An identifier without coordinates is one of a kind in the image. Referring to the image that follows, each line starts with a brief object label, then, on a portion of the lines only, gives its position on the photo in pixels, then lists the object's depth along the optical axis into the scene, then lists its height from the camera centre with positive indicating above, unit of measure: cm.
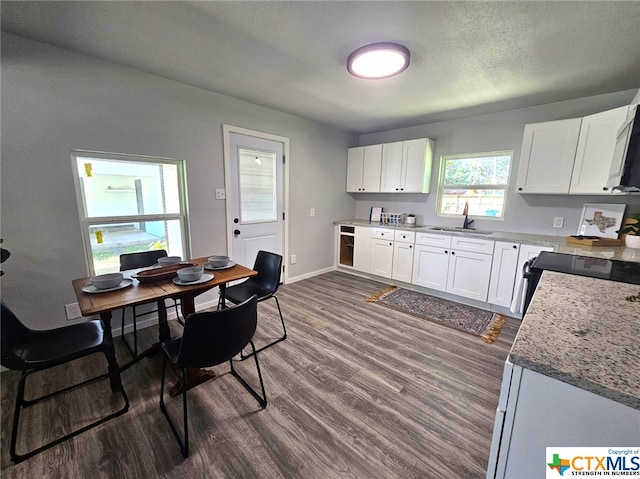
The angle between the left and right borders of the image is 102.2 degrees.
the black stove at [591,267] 150 -41
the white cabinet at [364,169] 416 +51
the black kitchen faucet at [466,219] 354 -24
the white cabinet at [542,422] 63 -58
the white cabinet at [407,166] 365 +50
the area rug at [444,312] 266 -128
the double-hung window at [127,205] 224 -10
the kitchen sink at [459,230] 331 -38
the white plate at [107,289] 157 -58
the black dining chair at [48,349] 131 -88
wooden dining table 143 -60
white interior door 307 +6
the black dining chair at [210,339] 132 -76
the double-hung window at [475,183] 333 +25
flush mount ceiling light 180 +103
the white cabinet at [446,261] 286 -77
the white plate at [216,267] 209 -57
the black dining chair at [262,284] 233 -86
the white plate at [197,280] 173 -57
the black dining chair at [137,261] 220 -58
